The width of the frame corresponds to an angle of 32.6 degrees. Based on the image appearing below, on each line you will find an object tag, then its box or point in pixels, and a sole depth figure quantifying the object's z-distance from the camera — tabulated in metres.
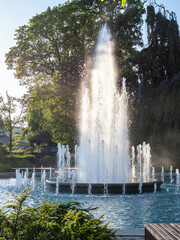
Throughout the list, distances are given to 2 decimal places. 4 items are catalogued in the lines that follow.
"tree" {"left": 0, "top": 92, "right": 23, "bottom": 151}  43.31
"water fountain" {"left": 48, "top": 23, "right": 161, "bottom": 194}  11.48
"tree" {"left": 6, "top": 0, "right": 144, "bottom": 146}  26.92
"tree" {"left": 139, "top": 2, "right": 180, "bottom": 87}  18.88
